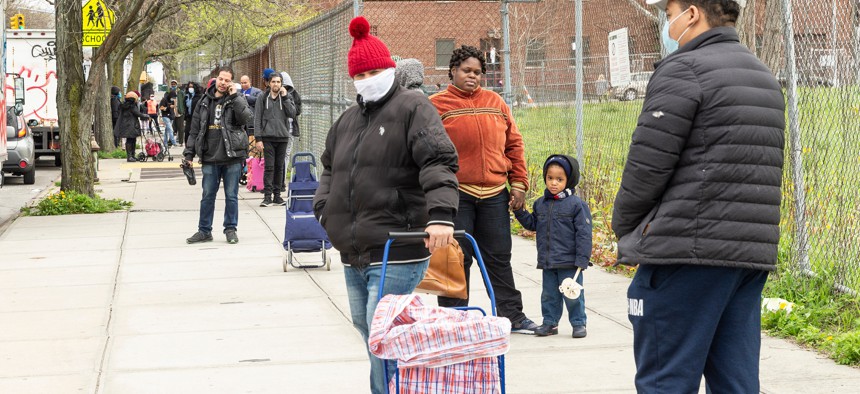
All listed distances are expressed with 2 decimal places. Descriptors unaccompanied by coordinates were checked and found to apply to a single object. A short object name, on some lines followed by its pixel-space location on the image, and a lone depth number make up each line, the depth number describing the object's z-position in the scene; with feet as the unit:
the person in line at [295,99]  55.47
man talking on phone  38.81
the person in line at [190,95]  77.69
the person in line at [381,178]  15.47
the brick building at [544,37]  32.58
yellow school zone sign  57.47
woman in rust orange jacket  22.53
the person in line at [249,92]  61.41
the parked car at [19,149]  69.87
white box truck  87.40
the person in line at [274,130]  53.11
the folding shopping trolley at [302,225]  33.32
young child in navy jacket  23.04
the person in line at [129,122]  90.79
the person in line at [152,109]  126.72
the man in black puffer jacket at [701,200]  12.29
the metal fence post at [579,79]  35.29
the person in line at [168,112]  103.09
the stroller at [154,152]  91.80
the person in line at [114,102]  101.28
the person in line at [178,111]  111.06
